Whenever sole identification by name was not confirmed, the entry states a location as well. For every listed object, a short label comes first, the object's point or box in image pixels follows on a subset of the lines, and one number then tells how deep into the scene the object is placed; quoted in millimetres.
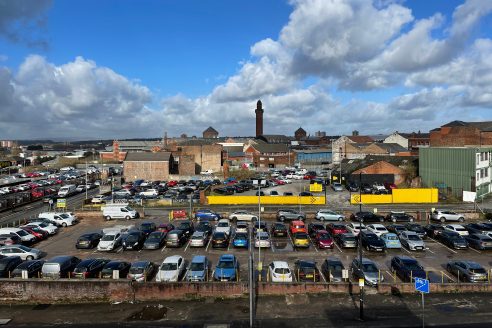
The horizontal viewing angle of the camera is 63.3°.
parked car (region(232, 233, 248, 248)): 30316
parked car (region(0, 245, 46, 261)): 27203
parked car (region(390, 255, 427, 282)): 22273
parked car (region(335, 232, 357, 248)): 29938
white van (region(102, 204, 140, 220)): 42094
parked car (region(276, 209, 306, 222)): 40281
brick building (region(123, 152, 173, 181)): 79500
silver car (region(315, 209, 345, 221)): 40562
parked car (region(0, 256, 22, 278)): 22891
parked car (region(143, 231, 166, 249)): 29953
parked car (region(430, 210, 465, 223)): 39750
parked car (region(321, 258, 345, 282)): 22047
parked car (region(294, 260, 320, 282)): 22500
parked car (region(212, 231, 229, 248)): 30156
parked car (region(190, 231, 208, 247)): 30500
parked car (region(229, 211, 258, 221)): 40531
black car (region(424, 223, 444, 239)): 33031
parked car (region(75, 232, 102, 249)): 30422
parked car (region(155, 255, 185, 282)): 22156
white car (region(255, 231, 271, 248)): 30234
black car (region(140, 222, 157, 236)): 34000
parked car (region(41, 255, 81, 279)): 22312
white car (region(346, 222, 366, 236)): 33438
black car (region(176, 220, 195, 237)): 33262
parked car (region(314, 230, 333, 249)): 30031
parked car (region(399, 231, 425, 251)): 29627
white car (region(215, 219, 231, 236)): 33875
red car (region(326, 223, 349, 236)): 33241
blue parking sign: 16062
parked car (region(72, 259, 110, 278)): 22223
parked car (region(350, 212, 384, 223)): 39625
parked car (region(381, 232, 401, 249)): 30250
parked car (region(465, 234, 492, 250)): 29422
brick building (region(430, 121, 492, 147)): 78250
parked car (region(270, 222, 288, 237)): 33938
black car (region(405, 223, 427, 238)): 33184
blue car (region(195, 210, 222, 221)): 41469
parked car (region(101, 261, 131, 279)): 22203
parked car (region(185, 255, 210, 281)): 22125
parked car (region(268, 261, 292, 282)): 22109
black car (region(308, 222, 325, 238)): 33484
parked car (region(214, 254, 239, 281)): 22109
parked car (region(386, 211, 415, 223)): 39781
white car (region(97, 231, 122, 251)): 29547
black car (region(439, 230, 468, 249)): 30016
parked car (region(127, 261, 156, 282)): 22141
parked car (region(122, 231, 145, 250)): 29828
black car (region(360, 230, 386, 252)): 29109
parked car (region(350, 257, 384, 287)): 21655
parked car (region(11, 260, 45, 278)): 22297
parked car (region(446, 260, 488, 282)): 22091
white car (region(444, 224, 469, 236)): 33716
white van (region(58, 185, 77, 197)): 59156
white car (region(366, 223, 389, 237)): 33059
